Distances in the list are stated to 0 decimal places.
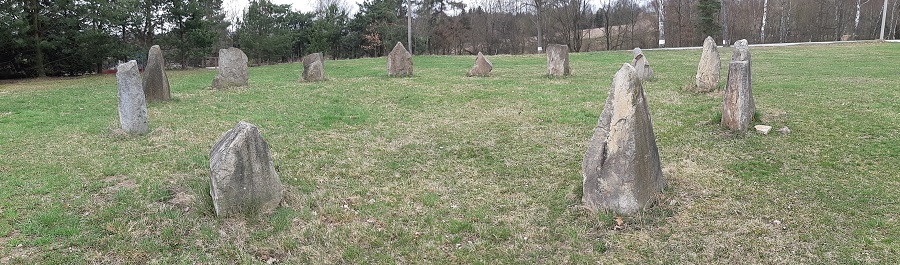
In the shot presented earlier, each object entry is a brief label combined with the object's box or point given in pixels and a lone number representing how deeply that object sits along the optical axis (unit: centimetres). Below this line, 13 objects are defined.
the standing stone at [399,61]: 1898
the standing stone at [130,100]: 908
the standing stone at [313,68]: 1816
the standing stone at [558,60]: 1770
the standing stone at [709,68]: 1293
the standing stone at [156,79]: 1259
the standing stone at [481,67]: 1903
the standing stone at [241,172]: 514
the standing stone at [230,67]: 1622
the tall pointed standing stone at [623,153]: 499
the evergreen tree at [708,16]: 3778
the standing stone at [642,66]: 1592
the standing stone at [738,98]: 826
